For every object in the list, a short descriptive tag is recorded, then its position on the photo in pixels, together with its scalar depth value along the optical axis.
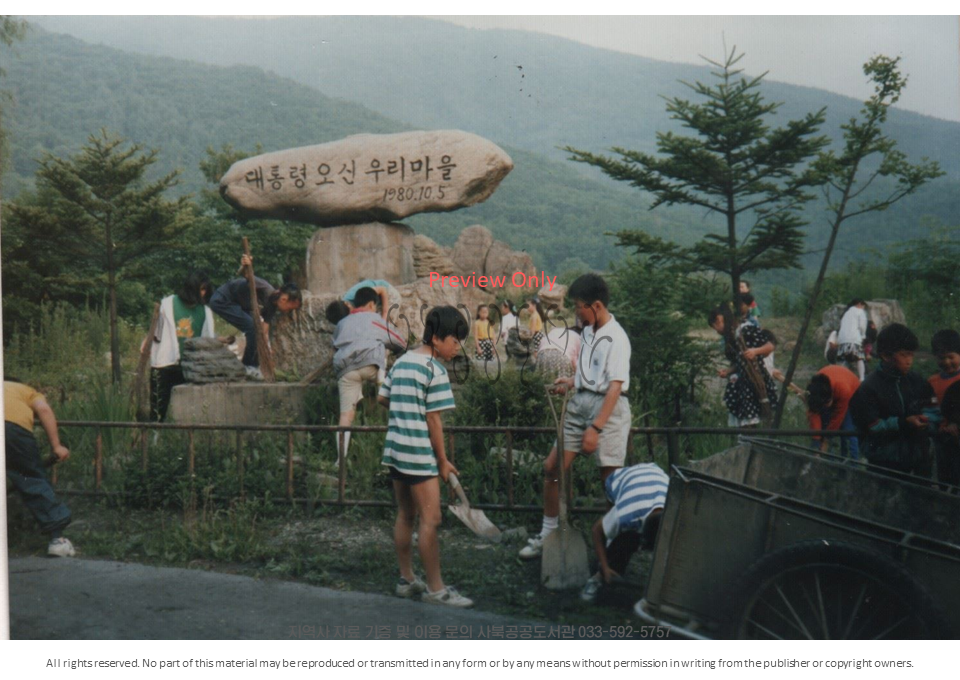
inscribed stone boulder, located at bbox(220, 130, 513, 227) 6.56
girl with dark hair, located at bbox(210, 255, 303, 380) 6.57
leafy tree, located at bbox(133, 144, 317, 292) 5.99
